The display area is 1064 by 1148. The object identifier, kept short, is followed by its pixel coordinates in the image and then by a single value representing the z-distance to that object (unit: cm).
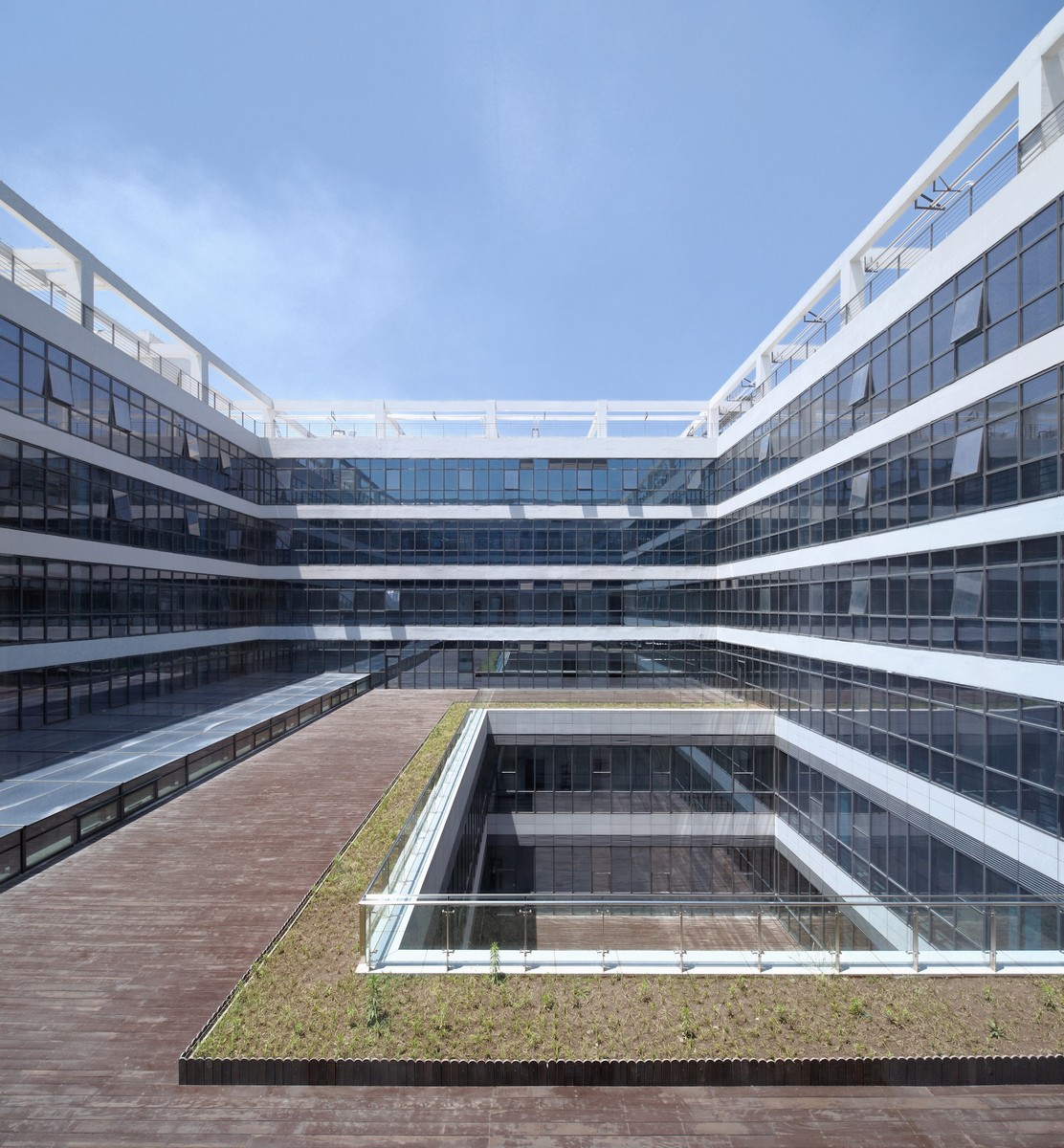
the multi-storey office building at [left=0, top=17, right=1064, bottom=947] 1288
